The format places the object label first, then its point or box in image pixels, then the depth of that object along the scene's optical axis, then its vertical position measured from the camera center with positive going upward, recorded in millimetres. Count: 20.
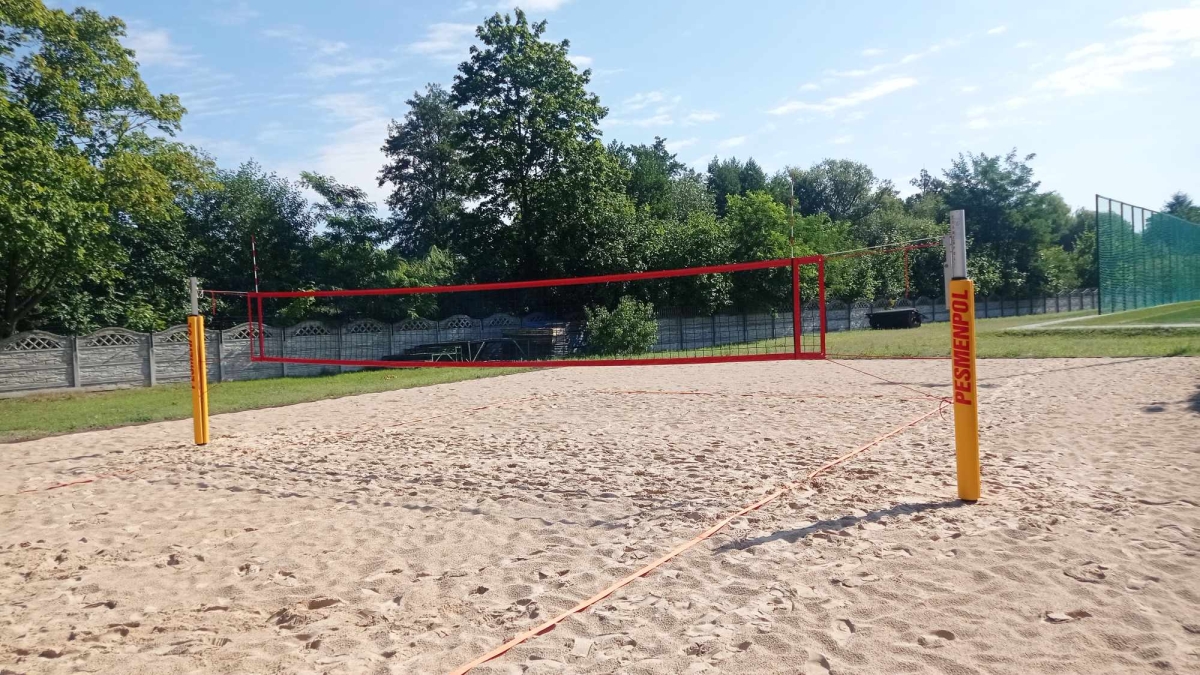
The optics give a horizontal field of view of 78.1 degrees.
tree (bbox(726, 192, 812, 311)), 24016 +2793
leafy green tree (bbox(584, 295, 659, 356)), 20172 -399
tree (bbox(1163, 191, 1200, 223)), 65125 +8972
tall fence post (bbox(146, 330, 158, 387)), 16391 -725
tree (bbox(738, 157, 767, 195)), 57562 +10667
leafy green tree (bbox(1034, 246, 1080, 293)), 45031 +2032
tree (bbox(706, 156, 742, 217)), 55281 +10322
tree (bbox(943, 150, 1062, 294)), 46250 +6190
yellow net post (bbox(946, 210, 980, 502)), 4406 -449
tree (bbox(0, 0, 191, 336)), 14125 +3876
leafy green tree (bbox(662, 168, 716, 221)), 40625 +7053
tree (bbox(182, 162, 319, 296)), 24172 +3065
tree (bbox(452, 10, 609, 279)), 24188 +6233
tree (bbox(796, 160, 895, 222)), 61469 +10095
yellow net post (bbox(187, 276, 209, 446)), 7633 -467
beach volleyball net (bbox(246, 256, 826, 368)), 18266 -13
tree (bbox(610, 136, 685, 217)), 36625 +7146
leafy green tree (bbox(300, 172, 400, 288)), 22719 +2364
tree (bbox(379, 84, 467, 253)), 35312 +7720
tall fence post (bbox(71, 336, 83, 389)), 15422 -580
